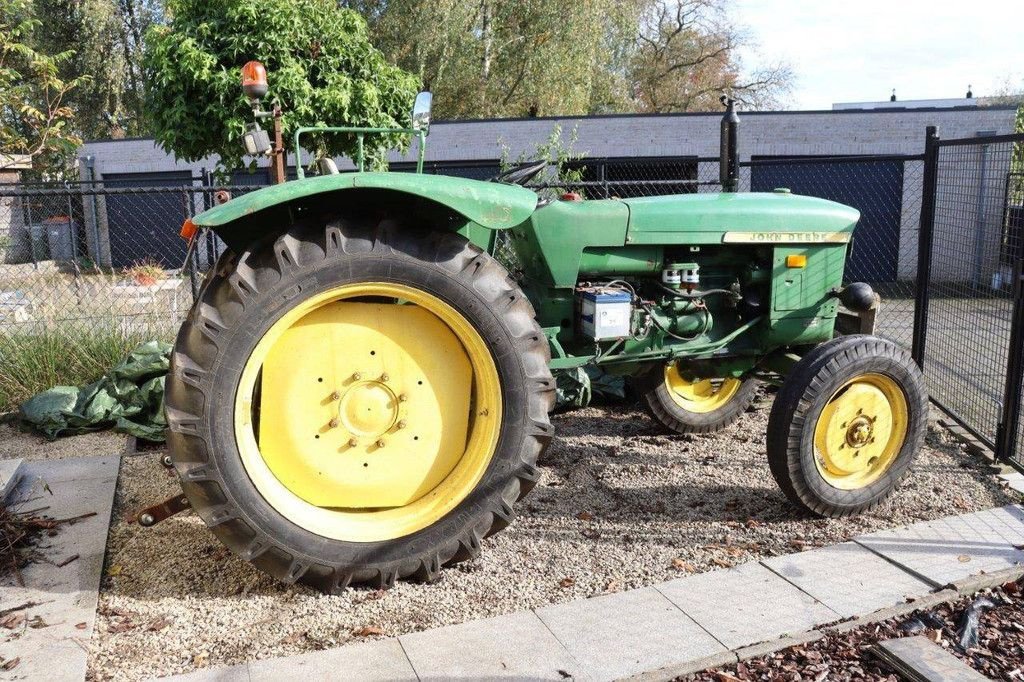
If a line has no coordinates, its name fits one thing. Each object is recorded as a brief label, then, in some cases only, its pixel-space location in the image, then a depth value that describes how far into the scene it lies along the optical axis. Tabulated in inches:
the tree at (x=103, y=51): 900.6
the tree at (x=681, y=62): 1077.8
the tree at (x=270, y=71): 335.6
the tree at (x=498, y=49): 706.2
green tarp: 192.7
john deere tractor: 106.8
